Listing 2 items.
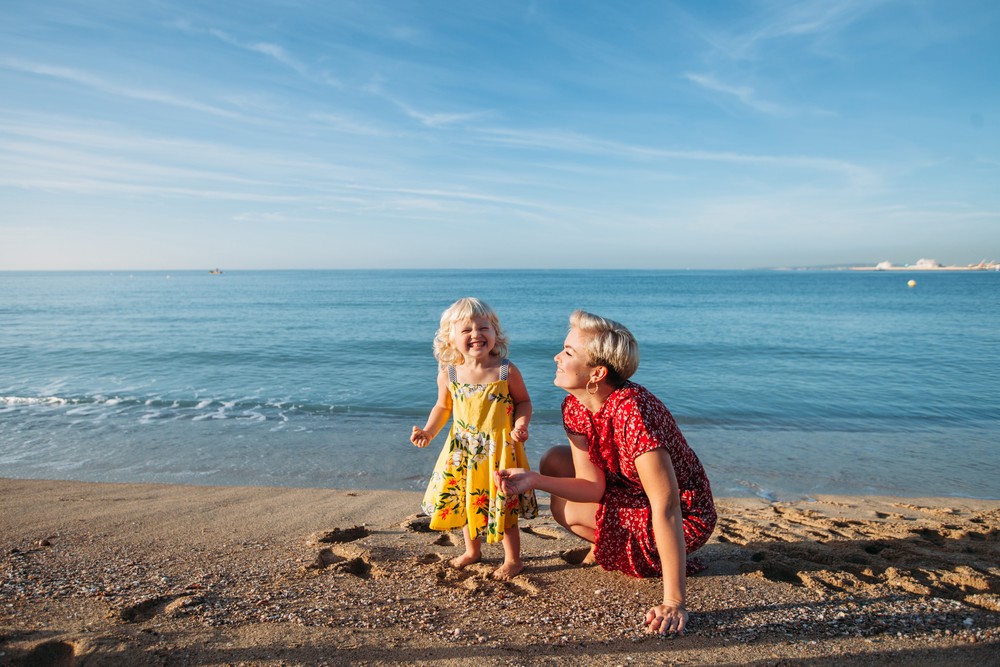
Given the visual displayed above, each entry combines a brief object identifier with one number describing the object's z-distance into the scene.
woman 2.91
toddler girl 3.59
